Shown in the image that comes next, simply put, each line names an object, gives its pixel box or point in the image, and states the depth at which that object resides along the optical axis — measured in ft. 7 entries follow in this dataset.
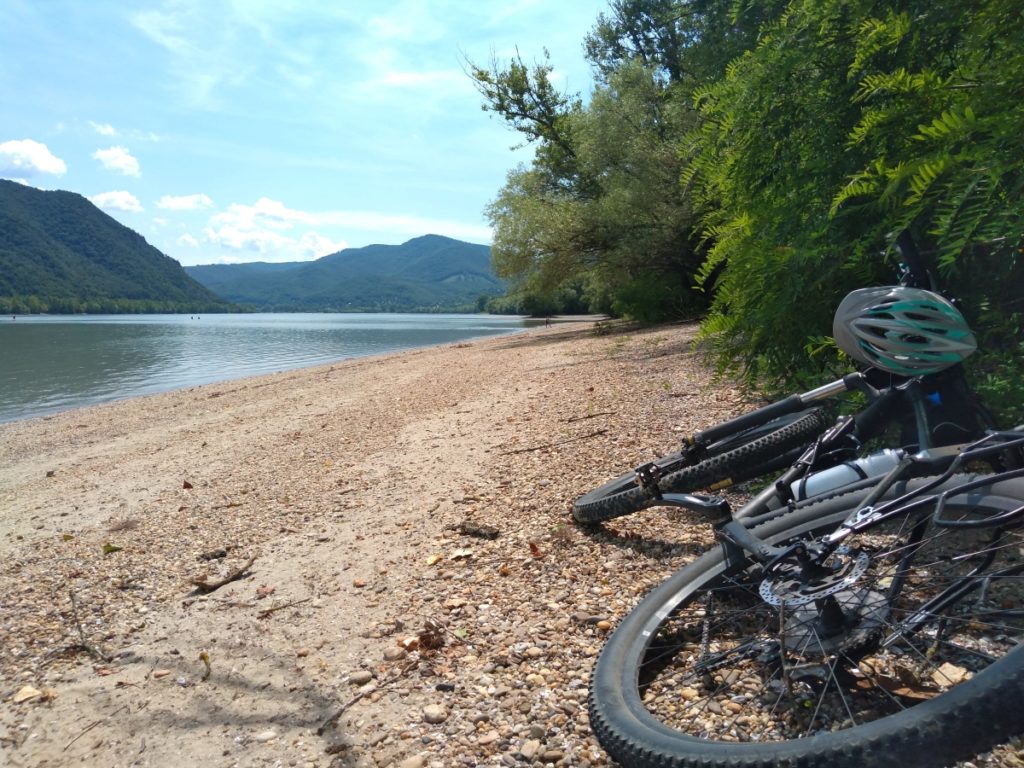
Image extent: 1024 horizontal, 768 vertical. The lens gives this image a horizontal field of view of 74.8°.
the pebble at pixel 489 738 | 7.93
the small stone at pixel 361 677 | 9.75
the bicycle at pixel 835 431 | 8.67
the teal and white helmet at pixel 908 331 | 8.27
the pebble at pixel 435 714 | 8.54
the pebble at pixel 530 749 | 7.53
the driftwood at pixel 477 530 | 14.90
